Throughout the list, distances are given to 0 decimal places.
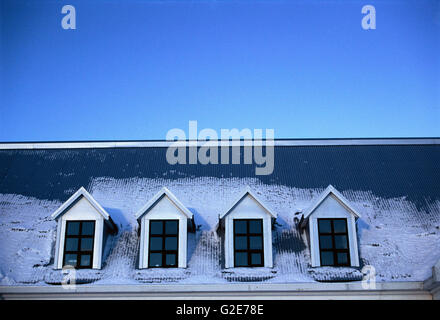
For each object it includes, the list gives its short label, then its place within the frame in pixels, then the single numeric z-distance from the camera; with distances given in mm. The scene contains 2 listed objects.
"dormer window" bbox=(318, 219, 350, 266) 18141
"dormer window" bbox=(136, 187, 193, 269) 18203
